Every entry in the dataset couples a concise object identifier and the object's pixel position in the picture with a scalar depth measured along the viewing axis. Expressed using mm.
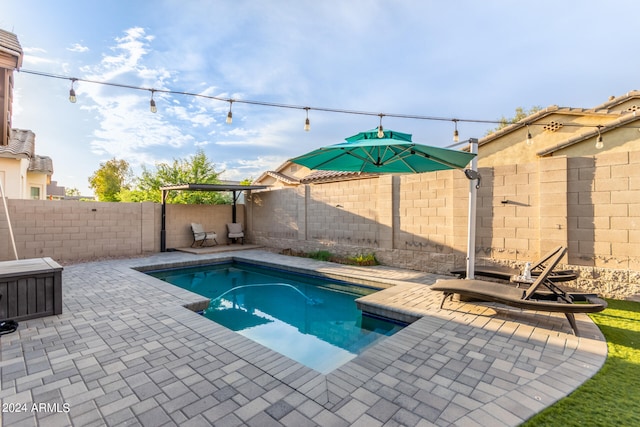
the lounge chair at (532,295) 3512
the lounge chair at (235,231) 12367
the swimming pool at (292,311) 4078
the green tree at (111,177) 26047
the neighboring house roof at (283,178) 19303
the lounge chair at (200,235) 11391
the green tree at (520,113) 19938
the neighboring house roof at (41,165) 14644
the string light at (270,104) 4514
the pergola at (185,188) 10337
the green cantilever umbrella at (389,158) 4449
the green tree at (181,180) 15062
